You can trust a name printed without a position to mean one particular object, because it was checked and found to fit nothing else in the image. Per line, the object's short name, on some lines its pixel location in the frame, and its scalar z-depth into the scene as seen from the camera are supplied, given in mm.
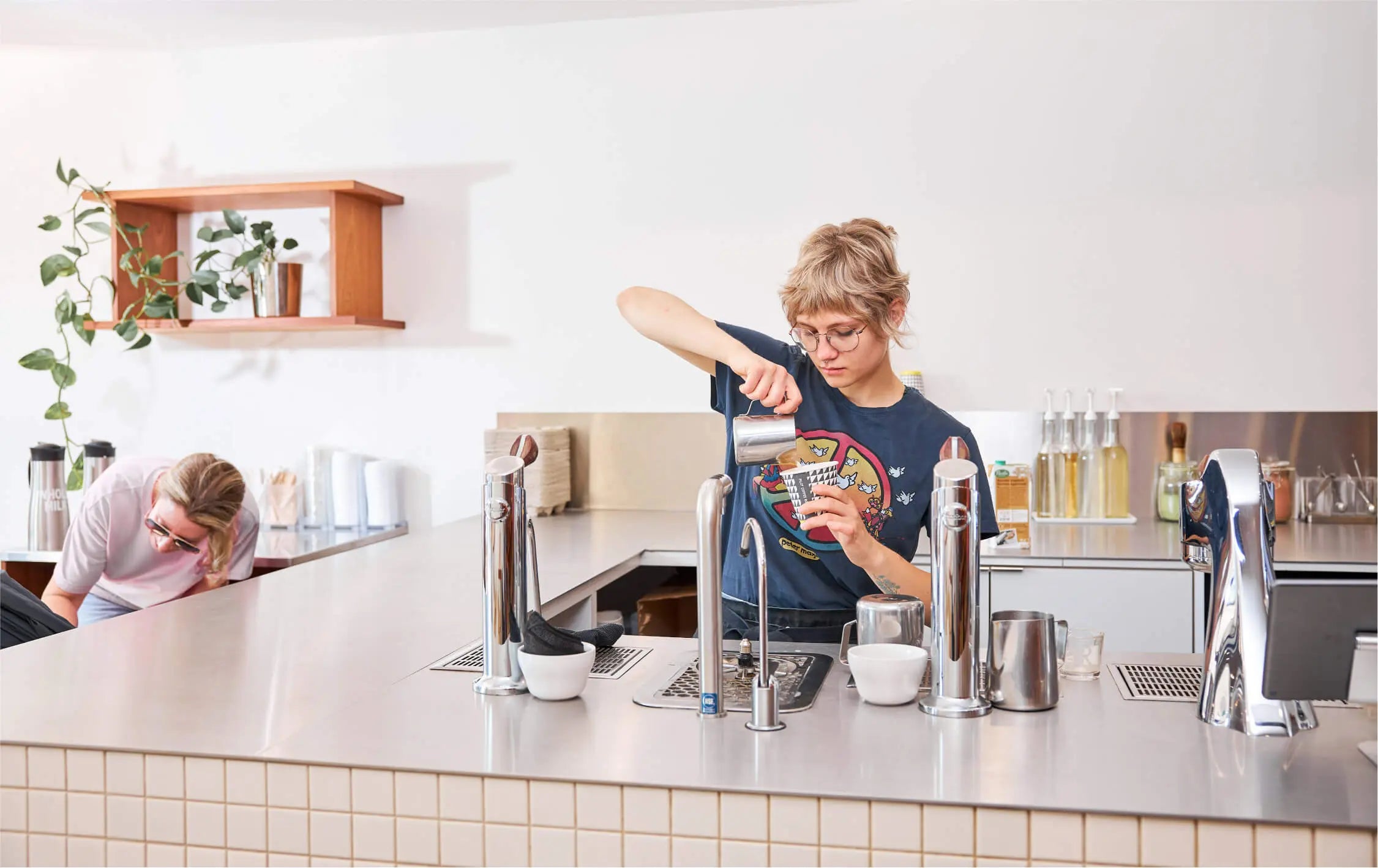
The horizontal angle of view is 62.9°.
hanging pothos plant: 3340
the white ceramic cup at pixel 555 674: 1230
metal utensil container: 2934
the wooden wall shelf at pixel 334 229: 3223
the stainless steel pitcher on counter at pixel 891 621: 1292
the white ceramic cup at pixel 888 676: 1198
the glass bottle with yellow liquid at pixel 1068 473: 3006
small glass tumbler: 1354
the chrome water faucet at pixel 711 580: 1126
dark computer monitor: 978
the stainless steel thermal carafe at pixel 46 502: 3238
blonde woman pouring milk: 1623
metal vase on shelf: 3318
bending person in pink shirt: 2436
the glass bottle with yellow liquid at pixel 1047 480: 3029
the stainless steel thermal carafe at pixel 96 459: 3291
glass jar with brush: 2943
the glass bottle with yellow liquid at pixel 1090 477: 3012
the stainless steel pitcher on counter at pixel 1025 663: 1195
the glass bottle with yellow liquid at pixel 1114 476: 3006
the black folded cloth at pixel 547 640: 1254
